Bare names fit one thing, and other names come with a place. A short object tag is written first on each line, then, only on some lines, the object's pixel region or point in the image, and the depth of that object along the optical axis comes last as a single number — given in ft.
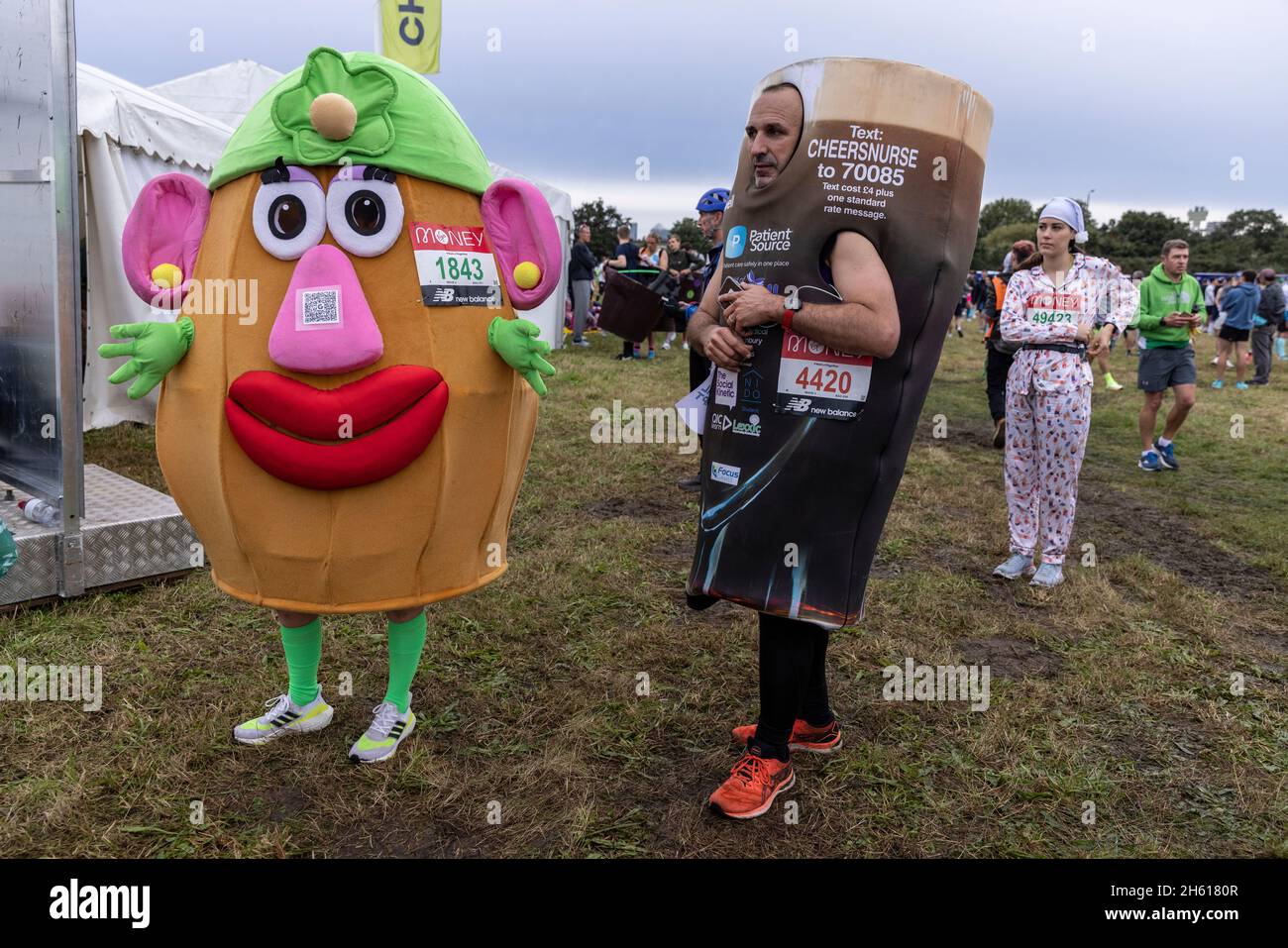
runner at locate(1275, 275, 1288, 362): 58.09
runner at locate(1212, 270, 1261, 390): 42.27
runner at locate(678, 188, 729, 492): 18.21
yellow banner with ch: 25.20
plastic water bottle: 13.10
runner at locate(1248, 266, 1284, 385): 43.42
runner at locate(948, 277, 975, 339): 82.70
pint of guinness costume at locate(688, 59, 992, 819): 7.31
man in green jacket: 22.77
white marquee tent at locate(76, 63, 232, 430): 21.81
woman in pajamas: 14.44
